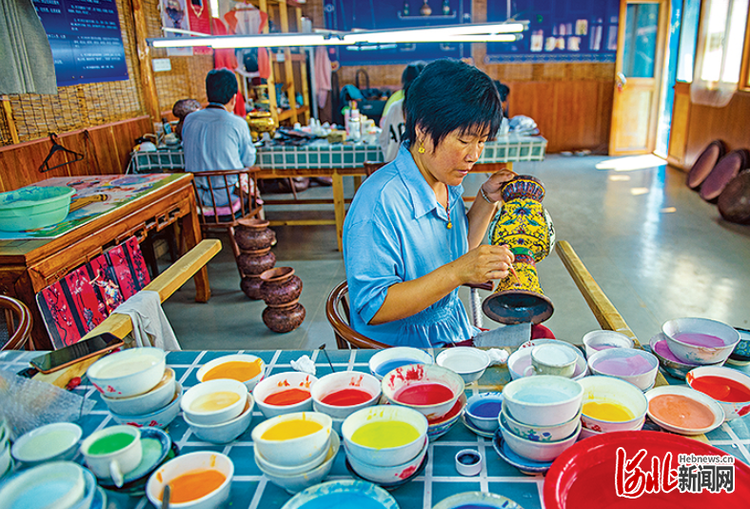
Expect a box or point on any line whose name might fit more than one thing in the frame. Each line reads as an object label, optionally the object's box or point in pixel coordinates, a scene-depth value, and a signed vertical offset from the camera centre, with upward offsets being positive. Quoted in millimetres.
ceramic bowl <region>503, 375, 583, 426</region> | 835 -540
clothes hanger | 3218 -287
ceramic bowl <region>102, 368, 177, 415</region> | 981 -557
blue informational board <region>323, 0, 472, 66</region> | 8703 +1099
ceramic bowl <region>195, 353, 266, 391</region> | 1134 -598
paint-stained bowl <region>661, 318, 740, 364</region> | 1130 -603
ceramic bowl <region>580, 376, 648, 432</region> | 917 -597
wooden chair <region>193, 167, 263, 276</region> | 3736 -774
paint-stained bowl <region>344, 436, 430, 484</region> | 816 -588
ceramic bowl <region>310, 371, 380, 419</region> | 982 -589
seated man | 3814 -284
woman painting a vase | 1400 -391
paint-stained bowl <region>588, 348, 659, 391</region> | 1058 -615
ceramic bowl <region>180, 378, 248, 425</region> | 937 -565
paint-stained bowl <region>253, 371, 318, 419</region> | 983 -587
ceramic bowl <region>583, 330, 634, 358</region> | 1267 -632
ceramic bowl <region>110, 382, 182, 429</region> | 1003 -596
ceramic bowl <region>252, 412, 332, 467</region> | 804 -540
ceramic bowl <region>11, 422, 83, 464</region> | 877 -574
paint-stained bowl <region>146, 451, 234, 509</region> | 765 -576
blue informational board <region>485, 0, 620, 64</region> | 8242 +713
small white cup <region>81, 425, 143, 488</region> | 802 -547
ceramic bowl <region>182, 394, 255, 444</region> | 931 -585
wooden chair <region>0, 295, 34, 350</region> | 1495 -643
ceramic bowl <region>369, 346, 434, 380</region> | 1193 -620
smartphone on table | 1127 -539
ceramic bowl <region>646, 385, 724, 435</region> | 934 -622
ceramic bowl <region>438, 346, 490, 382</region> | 1144 -628
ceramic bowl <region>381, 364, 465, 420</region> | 1028 -584
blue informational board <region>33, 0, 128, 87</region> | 3279 +429
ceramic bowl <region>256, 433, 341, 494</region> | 818 -592
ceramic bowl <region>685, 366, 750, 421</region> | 972 -624
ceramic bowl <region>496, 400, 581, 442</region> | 847 -560
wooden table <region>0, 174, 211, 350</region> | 2012 -609
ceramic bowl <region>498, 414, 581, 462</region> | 851 -590
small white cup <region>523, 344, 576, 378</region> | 1064 -588
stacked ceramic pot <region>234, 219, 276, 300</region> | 3504 -1042
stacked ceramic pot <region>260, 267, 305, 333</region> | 3084 -1201
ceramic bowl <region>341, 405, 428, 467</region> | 808 -566
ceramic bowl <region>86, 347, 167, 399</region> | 969 -523
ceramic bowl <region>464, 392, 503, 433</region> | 958 -624
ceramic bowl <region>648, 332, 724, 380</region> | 1150 -635
